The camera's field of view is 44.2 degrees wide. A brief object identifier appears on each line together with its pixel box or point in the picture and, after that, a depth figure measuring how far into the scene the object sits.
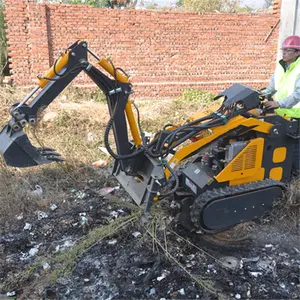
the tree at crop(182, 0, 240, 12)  14.48
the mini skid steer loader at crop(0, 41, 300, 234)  3.63
